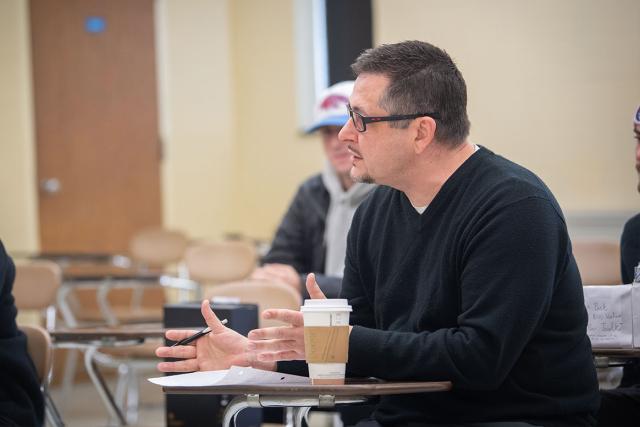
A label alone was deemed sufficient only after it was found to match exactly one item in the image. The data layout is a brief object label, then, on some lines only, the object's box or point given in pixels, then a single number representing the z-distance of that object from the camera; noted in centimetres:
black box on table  605
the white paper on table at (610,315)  496
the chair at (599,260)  768
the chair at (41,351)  565
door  1420
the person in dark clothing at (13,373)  530
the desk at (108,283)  1094
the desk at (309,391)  372
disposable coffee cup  378
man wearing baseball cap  790
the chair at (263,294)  699
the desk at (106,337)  595
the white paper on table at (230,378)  388
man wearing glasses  392
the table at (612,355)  480
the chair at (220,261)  1143
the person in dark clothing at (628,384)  518
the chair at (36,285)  882
